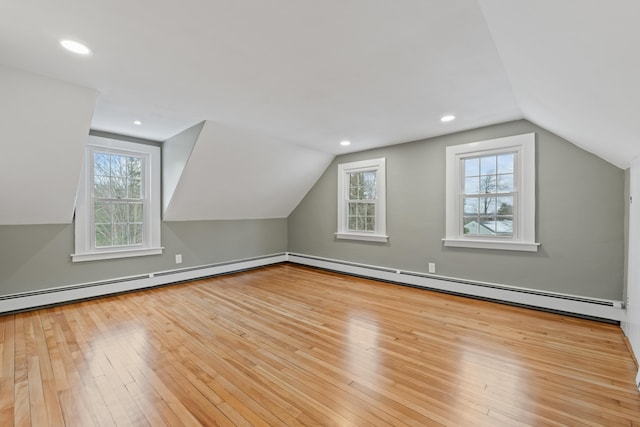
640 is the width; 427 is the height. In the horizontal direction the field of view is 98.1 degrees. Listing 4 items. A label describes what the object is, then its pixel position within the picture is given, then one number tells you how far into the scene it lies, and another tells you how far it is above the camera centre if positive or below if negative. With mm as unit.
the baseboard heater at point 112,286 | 3215 -997
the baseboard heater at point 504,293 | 2855 -969
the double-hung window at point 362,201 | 4629 +249
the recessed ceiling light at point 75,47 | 1832 +1134
